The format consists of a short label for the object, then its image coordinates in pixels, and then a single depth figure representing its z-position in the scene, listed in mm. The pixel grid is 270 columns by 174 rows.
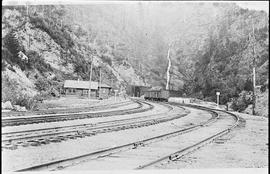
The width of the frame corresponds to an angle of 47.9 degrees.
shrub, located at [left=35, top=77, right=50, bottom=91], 34625
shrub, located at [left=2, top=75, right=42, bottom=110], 19284
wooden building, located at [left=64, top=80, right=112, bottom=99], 45438
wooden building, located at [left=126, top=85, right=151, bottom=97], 72631
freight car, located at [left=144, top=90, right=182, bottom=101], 50688
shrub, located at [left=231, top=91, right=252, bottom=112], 32072
